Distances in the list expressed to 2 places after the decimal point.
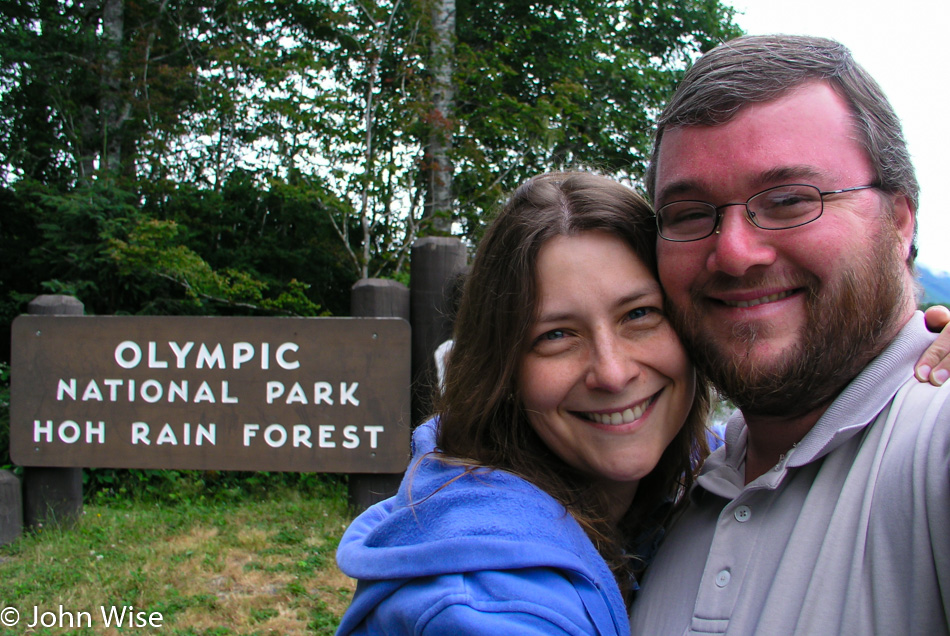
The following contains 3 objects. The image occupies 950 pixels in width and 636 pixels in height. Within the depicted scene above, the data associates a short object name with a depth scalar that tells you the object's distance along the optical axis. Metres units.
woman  0.52
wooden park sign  3.27
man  0.47
